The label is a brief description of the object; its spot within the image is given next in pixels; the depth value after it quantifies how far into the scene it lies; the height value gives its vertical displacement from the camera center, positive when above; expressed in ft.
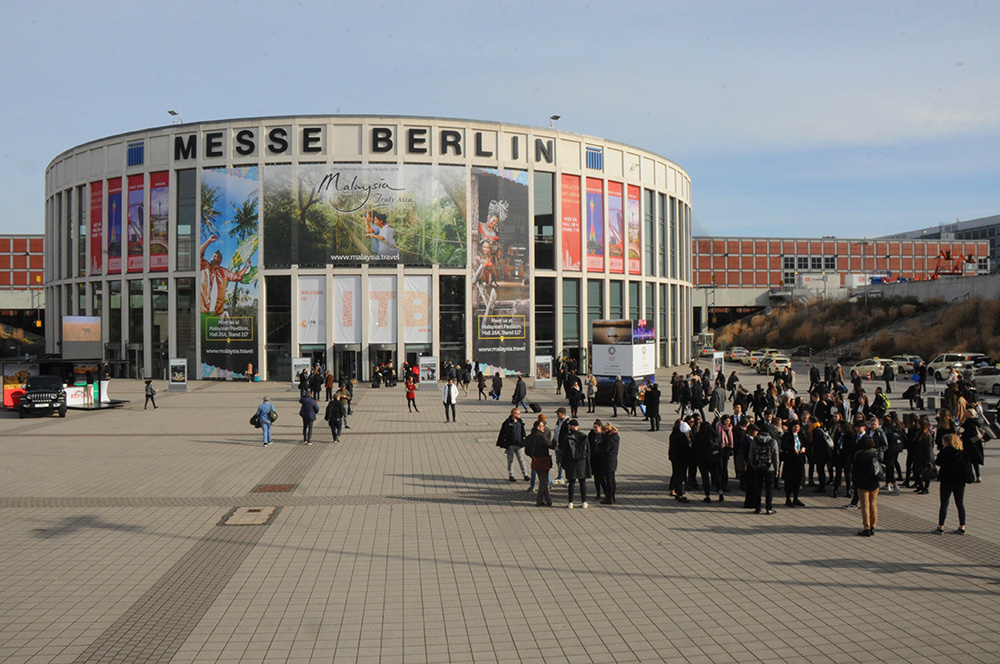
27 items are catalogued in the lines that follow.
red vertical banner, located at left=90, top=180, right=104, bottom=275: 172.96 +25.63
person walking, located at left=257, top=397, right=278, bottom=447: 67.97 -7.08
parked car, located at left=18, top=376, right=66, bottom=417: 91.76 -6.99
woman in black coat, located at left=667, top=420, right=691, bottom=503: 44.01 -7.06
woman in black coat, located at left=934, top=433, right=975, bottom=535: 35.68 -6.30
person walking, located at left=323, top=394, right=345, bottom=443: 69.46 -7.04
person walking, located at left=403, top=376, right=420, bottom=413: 93.86 -6.58
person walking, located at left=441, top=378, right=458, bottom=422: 84.23 -6.42
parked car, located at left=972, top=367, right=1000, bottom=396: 112.57 -6.60
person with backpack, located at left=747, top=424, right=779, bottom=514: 40.73 -6.58
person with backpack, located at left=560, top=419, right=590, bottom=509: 42.57 -6.73
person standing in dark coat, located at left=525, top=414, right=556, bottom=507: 42.87 -6.74
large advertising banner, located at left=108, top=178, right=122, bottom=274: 169.17 +25.33
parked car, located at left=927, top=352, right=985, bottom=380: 138.72 -5.16
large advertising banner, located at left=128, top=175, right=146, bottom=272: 166.09 +25.94
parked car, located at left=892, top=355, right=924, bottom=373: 163.95 -5.70
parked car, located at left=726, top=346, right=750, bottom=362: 220.68 -4.99
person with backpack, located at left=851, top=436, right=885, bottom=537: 35.94 -6.94
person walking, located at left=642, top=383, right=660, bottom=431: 76.69 -6.98
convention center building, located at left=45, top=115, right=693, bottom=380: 154.81 +19.87
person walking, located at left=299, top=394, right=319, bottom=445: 67.67 -6.55
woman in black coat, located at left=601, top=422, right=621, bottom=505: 43.60 -6.85
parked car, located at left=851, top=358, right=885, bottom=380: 153.89 -6.50
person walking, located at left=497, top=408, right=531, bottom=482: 49.34 -6.44
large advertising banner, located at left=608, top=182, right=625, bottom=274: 176.14 +25.09
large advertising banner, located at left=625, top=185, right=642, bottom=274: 181.27 +24.86
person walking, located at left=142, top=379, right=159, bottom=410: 100.42 -7.10
